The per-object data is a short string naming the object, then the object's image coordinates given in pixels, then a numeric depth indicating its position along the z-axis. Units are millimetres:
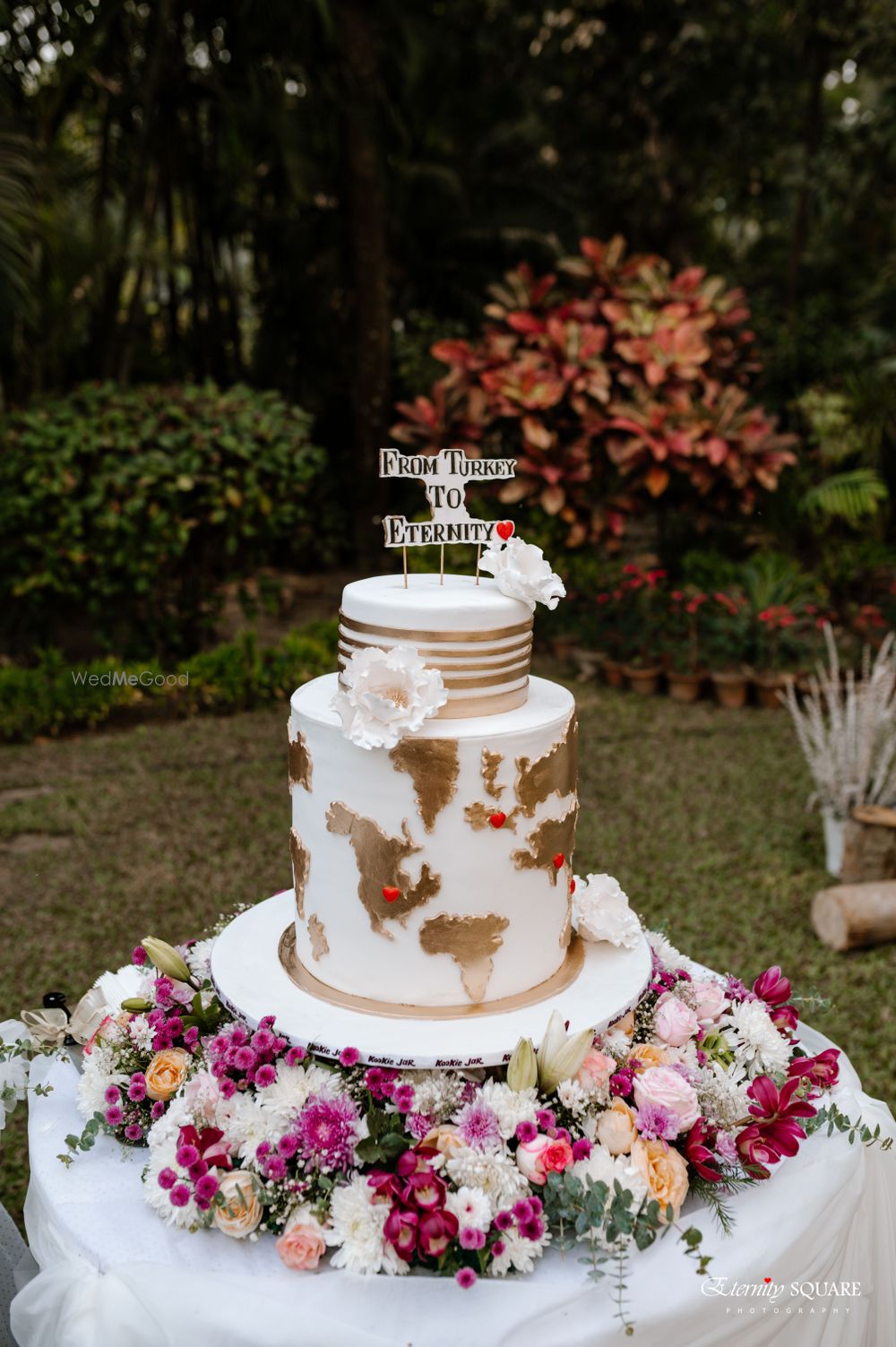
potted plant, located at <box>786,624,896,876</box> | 4242
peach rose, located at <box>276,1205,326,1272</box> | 1690
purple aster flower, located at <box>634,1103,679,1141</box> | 1846
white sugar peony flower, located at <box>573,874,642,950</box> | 2268
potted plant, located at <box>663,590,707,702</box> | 6961
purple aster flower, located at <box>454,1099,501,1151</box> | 1775
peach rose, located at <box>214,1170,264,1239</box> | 1737
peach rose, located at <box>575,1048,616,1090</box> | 1910
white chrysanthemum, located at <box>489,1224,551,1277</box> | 1675
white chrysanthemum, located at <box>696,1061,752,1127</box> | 1964
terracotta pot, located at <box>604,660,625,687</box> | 7211
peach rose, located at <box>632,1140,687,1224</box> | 1768
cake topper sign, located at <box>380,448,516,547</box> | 2035
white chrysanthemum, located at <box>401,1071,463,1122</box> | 1850
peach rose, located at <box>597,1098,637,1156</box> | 1830
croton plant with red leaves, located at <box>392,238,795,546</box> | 6781
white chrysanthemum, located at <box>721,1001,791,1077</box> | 2092
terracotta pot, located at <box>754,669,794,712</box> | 6789
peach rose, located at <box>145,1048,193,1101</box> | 1965
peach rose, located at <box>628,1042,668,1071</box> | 2031
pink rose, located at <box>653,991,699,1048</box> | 2096
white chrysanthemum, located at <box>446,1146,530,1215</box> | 1732
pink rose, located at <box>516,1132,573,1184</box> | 1749
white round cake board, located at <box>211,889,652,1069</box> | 1832
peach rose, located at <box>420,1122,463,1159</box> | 1783
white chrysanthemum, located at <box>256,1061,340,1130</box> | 1831
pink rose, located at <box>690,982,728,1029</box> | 2219
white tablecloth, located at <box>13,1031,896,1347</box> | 1612
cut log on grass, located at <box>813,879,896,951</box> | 3828
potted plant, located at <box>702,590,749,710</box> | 6875
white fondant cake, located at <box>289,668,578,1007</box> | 1848
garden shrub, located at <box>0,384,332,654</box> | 6059
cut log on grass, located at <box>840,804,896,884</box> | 4211
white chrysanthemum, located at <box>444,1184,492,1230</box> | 1684
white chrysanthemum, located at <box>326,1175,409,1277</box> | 1673
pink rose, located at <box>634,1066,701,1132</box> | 1871
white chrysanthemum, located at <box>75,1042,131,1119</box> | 2033
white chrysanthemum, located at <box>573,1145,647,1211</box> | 1765
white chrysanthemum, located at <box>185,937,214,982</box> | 2387
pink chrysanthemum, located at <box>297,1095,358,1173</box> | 1775
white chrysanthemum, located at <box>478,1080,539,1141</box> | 1799
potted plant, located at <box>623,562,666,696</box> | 7086
